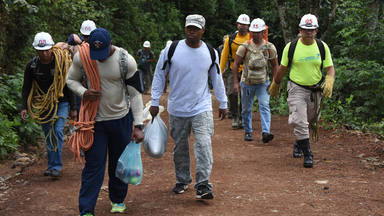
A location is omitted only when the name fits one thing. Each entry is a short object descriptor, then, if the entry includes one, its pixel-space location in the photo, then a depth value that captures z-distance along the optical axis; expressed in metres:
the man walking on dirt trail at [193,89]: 5.84
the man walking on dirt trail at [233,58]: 10.55
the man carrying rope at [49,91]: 7.12
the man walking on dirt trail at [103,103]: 5.16
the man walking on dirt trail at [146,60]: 19.34
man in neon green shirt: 7.38
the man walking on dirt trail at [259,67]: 9.40
